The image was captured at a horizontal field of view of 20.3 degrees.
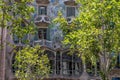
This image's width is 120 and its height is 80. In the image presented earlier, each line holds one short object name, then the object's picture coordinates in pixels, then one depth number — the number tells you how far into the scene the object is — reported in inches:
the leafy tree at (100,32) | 683.4
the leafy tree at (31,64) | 910.4
